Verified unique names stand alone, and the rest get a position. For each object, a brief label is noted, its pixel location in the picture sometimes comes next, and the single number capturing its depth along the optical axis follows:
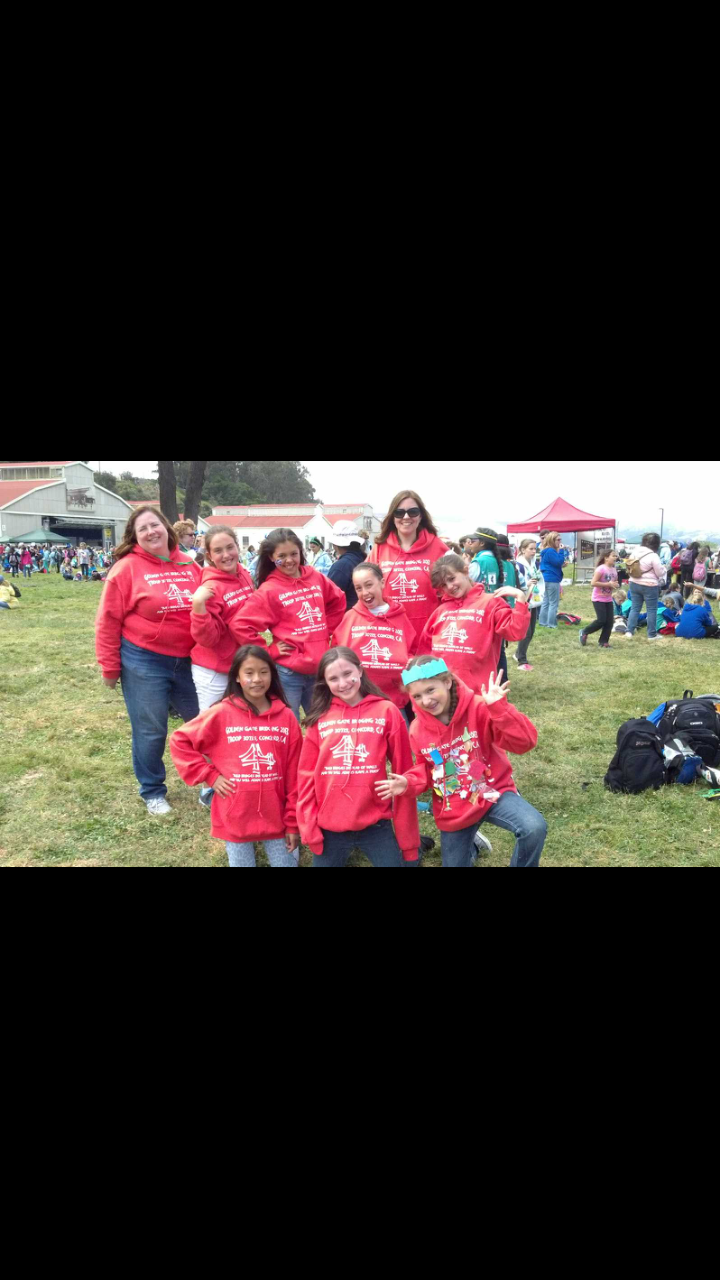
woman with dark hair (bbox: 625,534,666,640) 10.78
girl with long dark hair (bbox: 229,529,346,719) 4.34
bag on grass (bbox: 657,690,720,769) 5.21
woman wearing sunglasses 4.69
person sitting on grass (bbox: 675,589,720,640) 11.24
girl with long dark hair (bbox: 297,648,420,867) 3.26
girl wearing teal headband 3.30
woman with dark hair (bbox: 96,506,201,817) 4.34
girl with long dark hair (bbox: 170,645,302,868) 3.45
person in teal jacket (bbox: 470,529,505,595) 7.57
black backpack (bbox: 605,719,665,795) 5.02
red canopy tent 17.33
